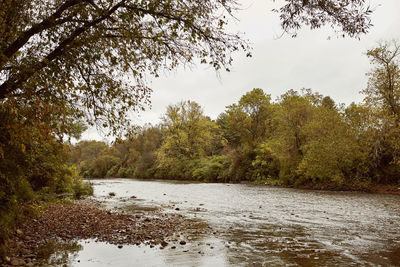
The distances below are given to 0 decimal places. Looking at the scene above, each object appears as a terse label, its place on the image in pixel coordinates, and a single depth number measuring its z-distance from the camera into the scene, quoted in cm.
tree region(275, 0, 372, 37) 629
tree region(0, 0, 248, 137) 619
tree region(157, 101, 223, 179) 5094
